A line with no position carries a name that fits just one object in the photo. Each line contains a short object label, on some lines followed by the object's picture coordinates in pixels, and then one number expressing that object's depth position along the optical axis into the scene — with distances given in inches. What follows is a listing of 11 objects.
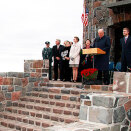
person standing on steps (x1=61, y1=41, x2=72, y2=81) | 417.6
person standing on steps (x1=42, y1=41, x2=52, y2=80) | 473.3
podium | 324.6
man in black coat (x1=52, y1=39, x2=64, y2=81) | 435.2
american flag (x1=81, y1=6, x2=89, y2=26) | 537.3
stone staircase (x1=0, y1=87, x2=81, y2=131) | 307.9
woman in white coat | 380.9
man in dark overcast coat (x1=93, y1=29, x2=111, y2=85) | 349.1
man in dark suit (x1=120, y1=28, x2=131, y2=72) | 330.3
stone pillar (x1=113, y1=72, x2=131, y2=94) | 275.1
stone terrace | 237.8
